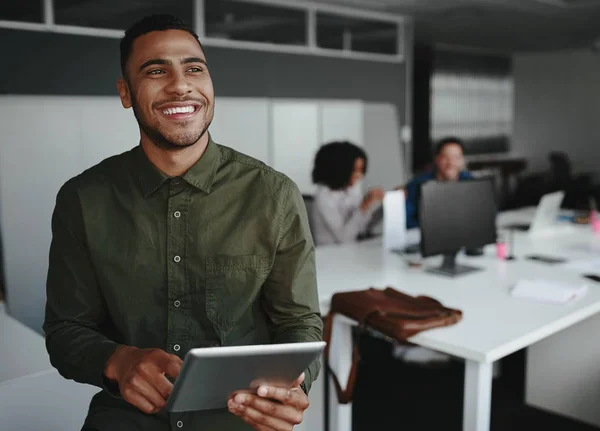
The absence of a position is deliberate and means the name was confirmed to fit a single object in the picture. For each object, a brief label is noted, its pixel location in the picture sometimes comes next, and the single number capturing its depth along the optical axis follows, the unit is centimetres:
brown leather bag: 231
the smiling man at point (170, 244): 152
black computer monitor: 299
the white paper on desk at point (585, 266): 325
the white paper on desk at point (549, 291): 269
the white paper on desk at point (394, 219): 365
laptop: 407
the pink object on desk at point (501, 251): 354
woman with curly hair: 429
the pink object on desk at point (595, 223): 441
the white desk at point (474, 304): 221
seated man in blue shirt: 425
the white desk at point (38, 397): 211
